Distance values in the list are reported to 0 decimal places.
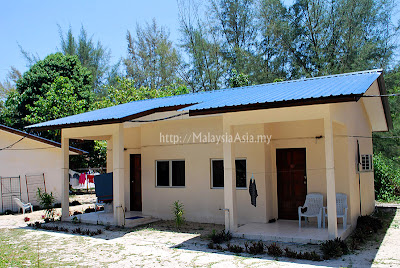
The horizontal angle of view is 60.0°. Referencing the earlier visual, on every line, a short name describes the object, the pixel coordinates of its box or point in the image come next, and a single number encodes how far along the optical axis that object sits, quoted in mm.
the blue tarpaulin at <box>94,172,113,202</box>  11398
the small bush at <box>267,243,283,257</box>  6688
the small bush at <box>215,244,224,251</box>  7297
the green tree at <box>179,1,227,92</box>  24734
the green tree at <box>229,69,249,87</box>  20062
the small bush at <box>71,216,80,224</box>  11144
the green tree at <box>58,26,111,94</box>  30536
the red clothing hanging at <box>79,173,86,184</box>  20422
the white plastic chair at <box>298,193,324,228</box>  9039
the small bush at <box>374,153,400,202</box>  15625
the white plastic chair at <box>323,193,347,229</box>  8609
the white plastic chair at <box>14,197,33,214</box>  13920
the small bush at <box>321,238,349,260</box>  6449
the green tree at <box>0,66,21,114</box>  32000
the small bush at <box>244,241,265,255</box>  6889
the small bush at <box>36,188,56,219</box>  11497
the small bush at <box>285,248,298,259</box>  6516
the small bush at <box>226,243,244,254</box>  7055
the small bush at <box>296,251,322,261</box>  6344
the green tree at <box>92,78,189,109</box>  21516
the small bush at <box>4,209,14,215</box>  14165
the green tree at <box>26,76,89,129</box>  20350
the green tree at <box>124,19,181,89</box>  27891
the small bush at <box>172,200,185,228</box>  9750
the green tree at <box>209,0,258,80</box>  24328
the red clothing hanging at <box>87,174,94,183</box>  21250
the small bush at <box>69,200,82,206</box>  16272
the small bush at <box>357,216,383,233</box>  8734
